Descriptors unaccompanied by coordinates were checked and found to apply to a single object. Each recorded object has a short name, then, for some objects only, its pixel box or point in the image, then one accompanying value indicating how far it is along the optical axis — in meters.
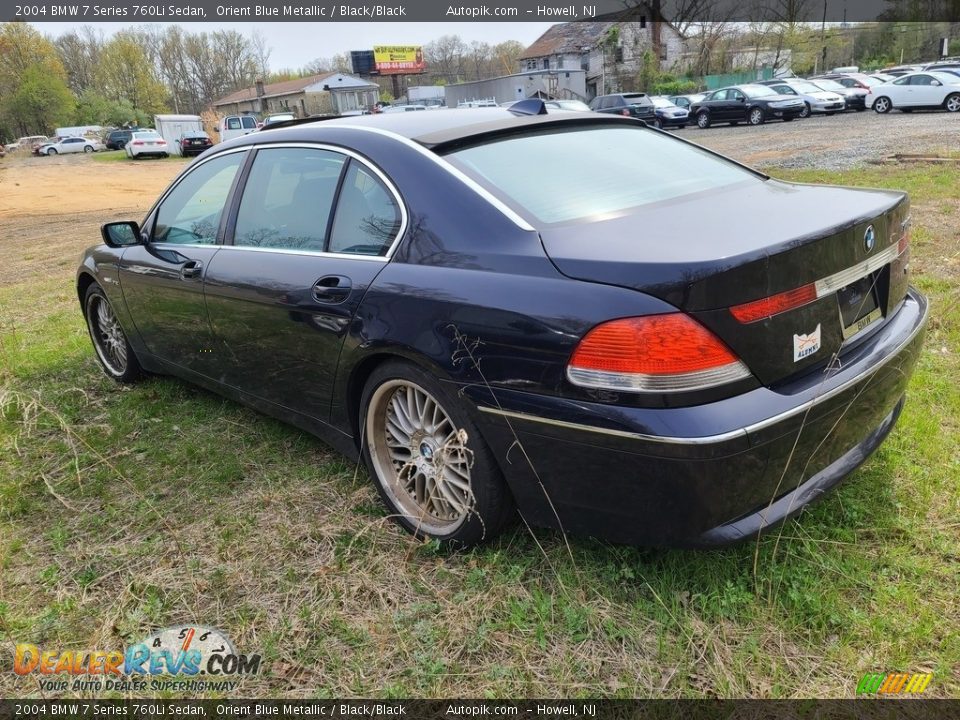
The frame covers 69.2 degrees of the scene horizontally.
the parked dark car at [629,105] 27.52
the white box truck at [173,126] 44.72
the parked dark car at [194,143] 35.09
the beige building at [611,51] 57.12
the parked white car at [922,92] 22.48
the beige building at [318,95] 66.06
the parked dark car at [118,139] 50.56
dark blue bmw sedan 1.94
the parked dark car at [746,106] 25.19
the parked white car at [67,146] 49.81
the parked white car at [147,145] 37.59
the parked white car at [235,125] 33.34
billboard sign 80.88
